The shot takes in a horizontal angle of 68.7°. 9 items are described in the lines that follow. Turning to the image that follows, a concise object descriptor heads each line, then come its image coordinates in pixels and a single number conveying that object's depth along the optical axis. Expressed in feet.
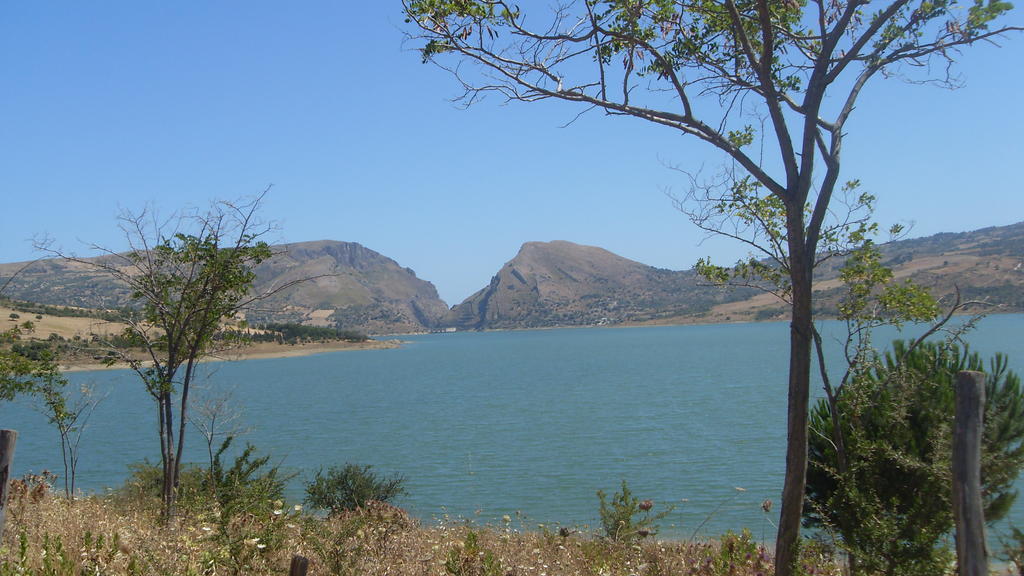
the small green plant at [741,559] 20.44
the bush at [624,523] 28.60
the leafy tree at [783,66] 17.02
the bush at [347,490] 49.04
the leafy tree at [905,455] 19.11
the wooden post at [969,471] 12.91
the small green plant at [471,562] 17.95
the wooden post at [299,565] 14.07
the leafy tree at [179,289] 30.76
